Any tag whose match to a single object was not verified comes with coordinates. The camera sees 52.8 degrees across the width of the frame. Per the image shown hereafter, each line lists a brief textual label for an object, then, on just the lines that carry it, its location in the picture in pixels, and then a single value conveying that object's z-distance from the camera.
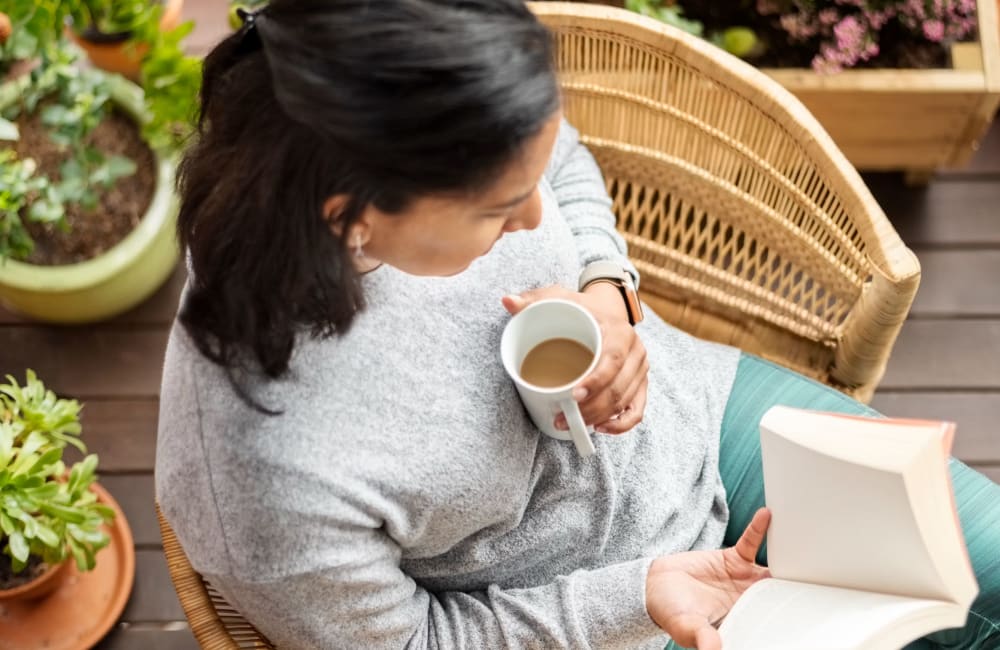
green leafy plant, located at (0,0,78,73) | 1.29
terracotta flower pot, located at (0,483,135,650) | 1.49
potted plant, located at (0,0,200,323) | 1.41
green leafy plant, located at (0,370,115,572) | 1.06
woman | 0.67
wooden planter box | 1.52
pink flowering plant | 1.52
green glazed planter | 1.55
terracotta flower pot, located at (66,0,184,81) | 1.68
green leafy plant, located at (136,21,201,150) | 1.42
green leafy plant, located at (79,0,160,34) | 1.46
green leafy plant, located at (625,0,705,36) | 1.44
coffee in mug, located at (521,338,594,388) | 1.00
